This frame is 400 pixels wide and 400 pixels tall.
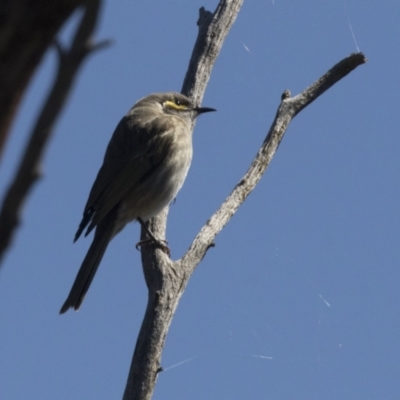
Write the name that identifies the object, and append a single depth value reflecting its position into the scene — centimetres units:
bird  1184
